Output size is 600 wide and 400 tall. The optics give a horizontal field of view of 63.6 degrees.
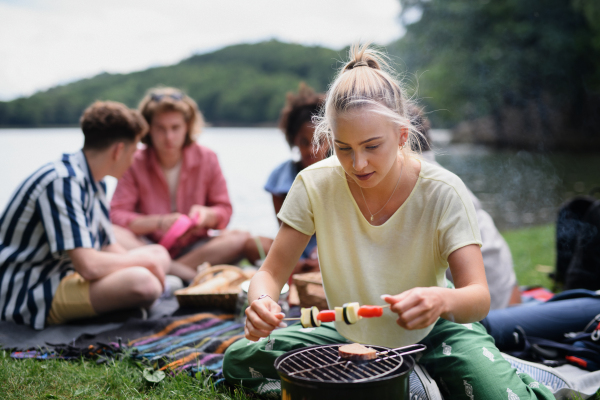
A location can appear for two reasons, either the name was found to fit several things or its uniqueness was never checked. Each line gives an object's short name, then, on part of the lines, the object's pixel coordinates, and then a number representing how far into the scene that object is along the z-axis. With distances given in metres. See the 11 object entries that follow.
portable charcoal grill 1.50
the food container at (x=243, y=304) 3.55
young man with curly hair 3.20
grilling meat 1.69
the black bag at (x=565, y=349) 2.69
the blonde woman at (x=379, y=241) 1.89
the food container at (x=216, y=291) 3.76
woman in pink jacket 4.74
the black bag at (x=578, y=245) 3.96
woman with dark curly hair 4.03
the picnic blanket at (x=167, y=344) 2.75
